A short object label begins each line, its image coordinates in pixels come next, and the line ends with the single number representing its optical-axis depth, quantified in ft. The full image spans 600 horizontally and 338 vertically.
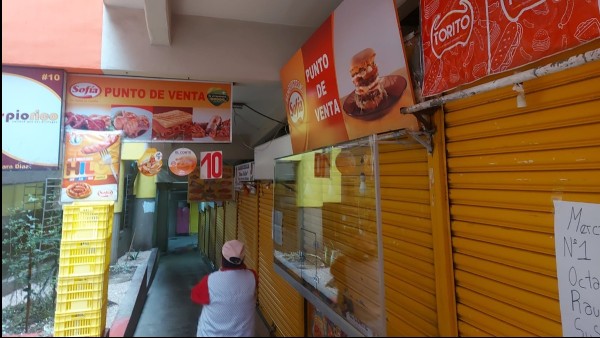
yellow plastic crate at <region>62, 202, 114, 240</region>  10.73
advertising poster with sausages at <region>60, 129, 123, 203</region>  15.74
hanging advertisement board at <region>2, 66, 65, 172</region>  16.01
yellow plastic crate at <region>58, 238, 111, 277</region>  10.47
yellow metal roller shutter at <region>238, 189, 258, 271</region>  13.46
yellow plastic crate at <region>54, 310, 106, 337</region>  8.42
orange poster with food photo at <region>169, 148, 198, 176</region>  19.57
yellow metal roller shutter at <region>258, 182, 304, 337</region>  6.92
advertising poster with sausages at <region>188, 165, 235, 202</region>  14.72
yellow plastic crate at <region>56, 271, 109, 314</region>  10.01
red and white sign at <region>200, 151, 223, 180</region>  18.38
